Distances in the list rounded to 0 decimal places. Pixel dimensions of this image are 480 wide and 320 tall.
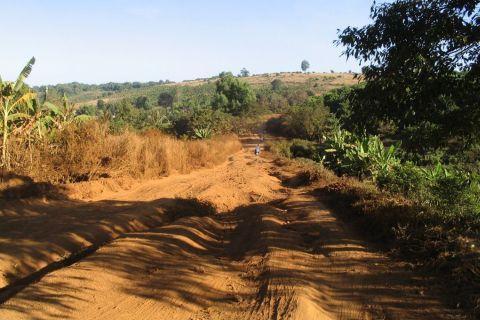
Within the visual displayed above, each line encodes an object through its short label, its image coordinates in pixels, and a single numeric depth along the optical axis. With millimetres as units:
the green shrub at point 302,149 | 31162
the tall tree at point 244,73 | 181375
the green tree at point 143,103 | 93131
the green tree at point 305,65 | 190188
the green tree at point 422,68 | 5957
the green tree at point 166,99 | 104312
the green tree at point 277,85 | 111200
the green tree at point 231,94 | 64250
